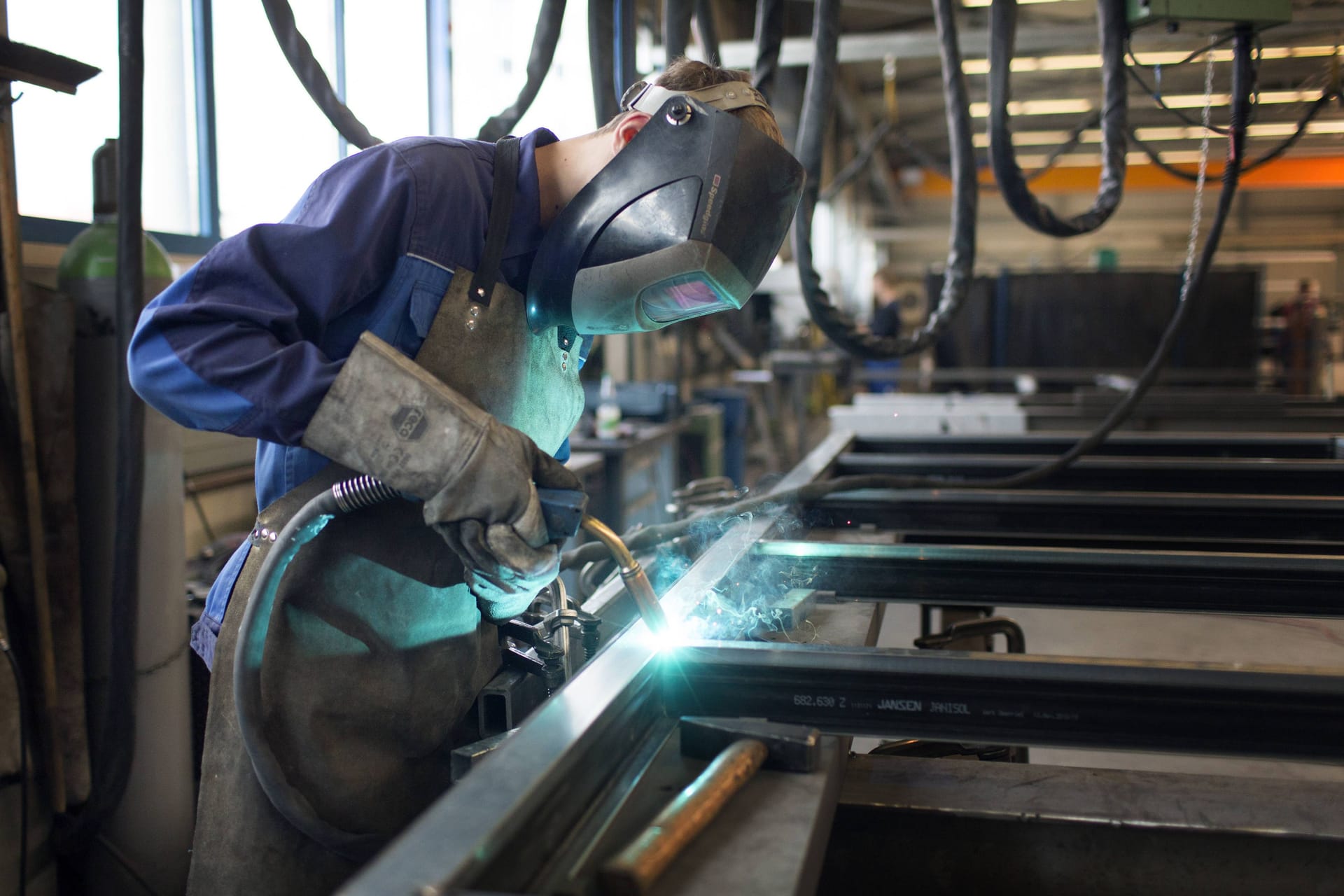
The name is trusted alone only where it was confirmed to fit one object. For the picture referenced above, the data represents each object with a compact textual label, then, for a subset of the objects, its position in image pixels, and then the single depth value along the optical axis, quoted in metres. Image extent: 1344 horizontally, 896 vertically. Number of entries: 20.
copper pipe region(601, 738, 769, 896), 0.65
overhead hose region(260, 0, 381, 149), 1.67
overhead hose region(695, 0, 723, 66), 2.23
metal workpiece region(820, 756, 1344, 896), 0.86
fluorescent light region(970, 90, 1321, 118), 9.71
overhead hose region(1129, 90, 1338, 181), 2.36
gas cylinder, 1.89
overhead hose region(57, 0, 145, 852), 1.56
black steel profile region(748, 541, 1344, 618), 1.36
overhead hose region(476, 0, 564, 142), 1.88
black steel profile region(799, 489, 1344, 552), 1.83
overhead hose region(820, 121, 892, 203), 4.12
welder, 0.98
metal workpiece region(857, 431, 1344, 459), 2.75
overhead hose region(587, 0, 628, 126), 1.96
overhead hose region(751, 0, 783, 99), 2.08
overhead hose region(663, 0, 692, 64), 2.07
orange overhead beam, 13.74
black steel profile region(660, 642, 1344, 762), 0.90
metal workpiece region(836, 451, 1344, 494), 2.27
